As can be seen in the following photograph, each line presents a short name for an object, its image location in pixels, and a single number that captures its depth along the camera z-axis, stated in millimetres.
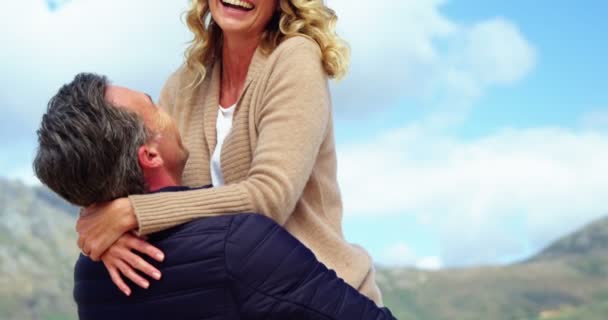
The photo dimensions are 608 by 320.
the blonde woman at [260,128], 2745
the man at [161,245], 2549
